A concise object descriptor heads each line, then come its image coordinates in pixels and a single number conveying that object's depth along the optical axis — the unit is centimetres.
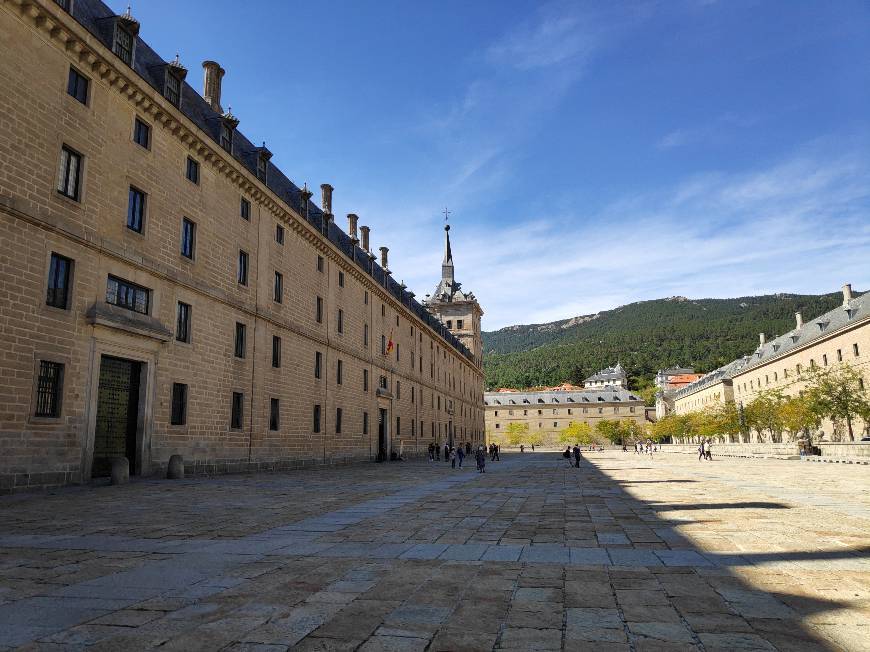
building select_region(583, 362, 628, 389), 16000
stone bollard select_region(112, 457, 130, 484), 1686
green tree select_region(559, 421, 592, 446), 11019
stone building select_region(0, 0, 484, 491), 1552
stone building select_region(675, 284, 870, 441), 5528
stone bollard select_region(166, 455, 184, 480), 1950
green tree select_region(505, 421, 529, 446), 11538
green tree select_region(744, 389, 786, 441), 5634
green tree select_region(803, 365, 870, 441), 4712
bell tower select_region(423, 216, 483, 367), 8138
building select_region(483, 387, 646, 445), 12100
